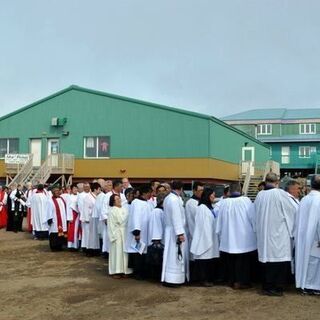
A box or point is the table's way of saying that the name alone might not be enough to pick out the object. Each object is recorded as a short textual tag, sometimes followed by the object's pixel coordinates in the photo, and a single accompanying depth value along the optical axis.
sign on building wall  34.94
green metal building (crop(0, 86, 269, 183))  33.50
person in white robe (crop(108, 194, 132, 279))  10.14
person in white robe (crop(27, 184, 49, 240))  17.14
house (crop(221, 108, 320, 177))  56.12
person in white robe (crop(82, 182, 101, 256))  13.35
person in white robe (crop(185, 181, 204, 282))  9.26
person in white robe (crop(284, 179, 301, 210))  8.91
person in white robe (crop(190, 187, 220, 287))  9.03
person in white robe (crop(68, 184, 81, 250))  14.20
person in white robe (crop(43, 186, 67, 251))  14.38
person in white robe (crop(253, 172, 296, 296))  8.27
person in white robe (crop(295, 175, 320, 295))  8.12
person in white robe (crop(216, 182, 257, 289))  8.77
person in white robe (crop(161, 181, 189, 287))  8.96
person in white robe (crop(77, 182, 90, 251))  13.56
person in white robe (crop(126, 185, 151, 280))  9.74
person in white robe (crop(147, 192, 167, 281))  9.23
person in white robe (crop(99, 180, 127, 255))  12.14
